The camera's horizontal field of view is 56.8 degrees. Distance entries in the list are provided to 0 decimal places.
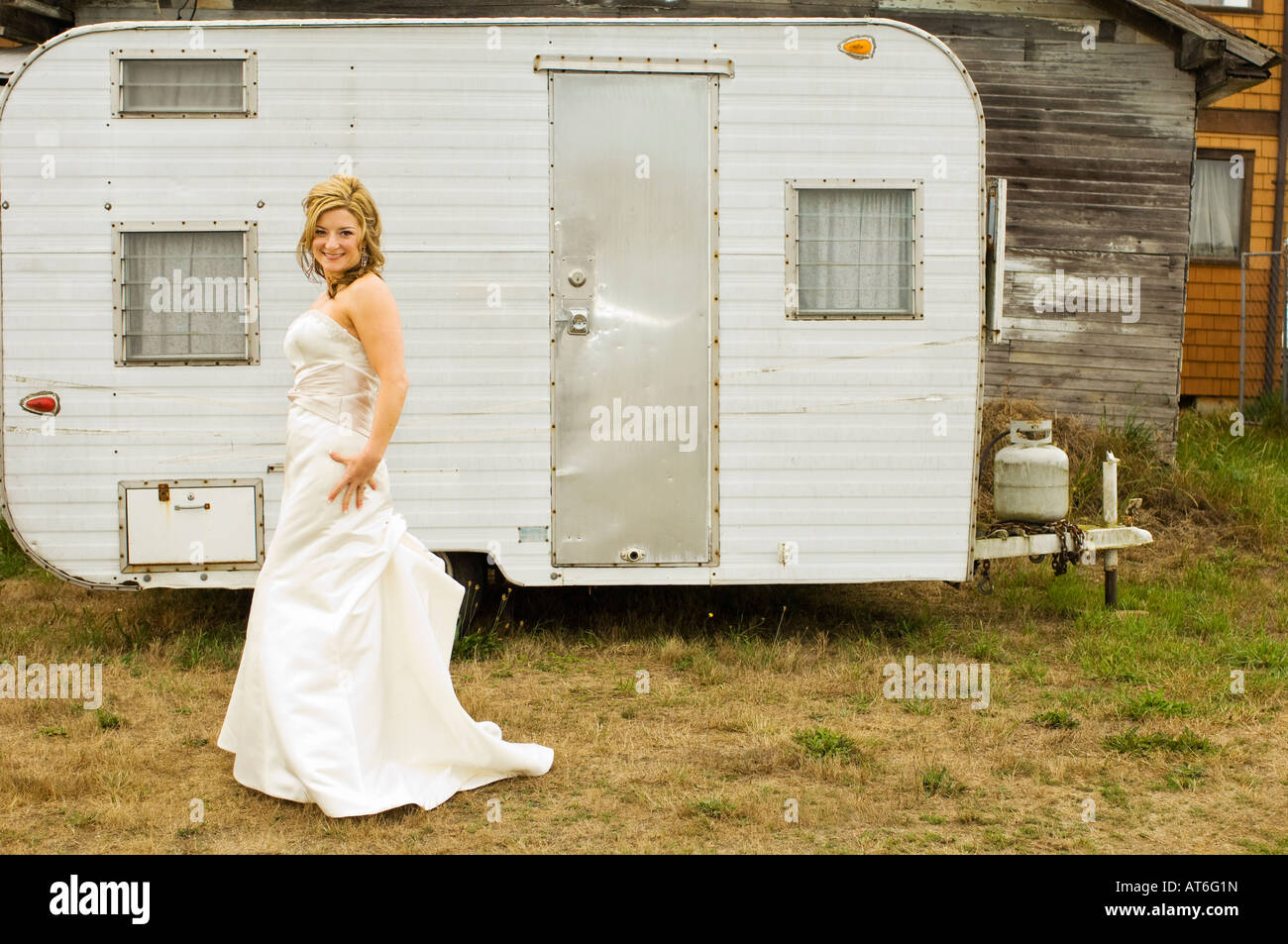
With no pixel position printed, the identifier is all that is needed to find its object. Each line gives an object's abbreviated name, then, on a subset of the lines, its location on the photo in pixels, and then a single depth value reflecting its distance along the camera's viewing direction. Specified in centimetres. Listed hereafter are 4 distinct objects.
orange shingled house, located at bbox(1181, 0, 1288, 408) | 1293
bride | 389
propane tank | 664
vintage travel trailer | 585
